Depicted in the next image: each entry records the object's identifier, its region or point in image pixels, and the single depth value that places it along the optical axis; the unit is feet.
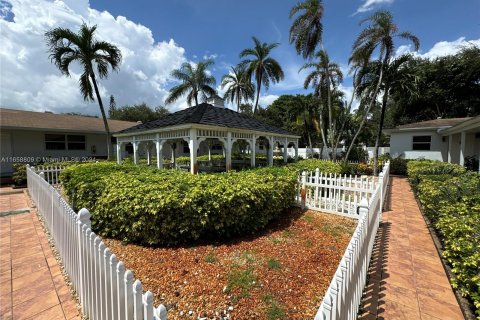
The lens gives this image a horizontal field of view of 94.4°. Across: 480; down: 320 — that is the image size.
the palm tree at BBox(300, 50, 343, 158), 59.06
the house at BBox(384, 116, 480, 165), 49.29
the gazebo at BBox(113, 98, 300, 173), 27.53
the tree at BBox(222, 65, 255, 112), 75.62
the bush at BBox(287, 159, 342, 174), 33.76
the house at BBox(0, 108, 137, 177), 44.40
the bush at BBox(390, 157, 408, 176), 53.02
